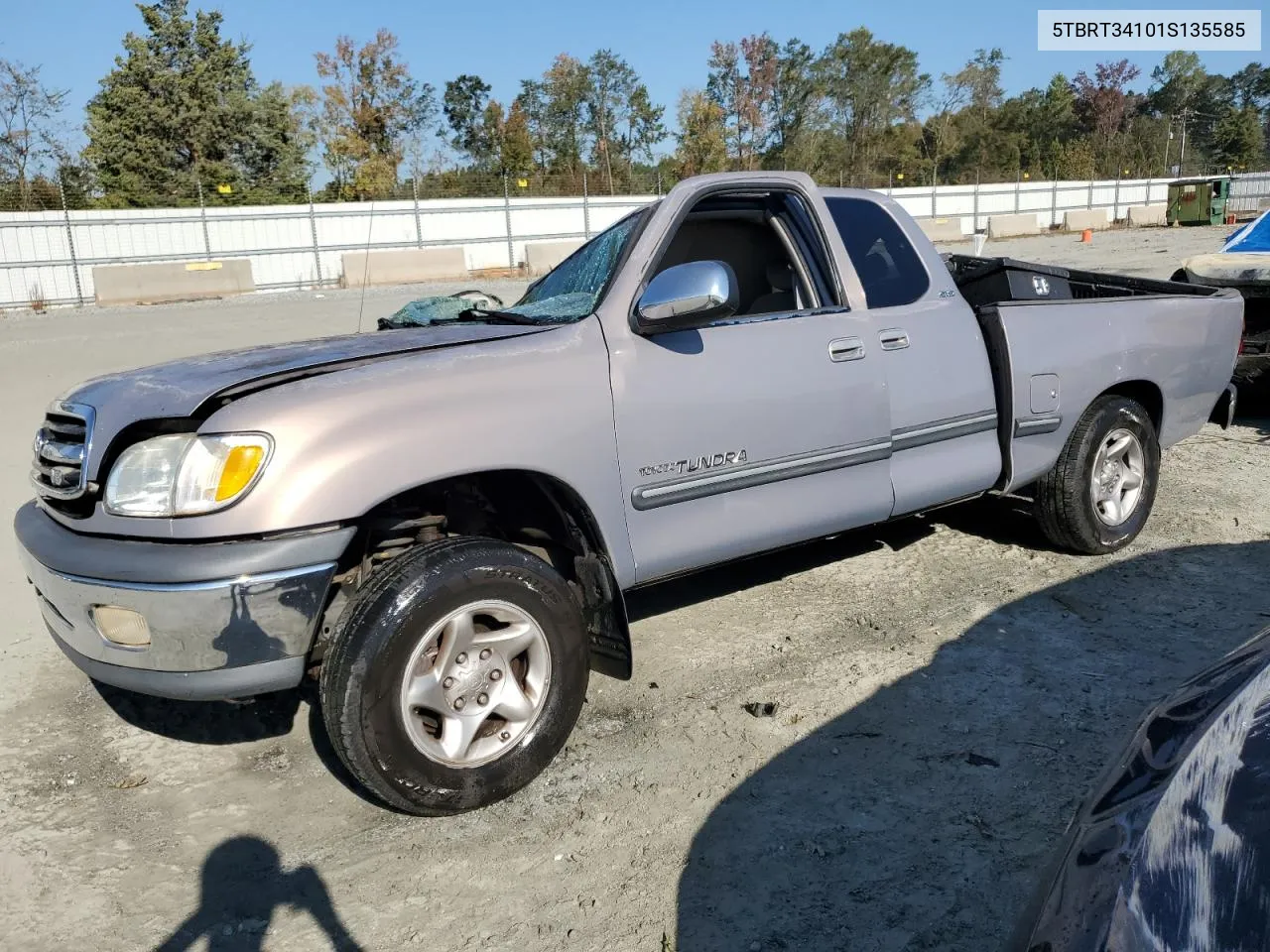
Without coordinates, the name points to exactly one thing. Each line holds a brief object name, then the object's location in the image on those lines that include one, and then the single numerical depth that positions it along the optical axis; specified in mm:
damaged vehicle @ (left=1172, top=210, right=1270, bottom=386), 7266
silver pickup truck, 2732
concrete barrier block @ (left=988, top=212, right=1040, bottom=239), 38125
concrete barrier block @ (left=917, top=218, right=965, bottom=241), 34625
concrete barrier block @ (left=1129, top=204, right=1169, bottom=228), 41750
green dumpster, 37562
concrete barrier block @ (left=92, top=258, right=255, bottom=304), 23344
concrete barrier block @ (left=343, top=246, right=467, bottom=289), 25656
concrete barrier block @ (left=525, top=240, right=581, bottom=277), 28609
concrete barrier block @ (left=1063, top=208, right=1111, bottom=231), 40562
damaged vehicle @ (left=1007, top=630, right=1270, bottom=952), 1264
